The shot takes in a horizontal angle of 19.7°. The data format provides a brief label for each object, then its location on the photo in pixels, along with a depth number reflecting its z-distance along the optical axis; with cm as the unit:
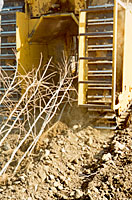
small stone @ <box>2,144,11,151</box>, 634
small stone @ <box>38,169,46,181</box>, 521
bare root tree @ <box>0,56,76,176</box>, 666
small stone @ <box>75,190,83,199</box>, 468
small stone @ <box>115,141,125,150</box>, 573
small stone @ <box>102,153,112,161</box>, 549
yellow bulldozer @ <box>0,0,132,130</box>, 621
